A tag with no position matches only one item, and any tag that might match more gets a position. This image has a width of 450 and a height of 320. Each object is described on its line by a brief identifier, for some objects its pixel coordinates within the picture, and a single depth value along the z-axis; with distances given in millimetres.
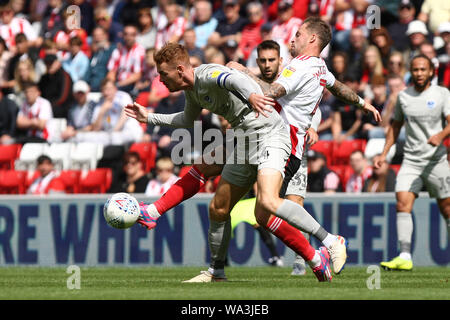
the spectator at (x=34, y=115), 17156
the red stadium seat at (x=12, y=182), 15625
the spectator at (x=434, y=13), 15695
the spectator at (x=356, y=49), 15461
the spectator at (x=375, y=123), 14492
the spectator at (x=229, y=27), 17062
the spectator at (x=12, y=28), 19547
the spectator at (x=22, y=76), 18219
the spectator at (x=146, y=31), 18141
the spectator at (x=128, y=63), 17438
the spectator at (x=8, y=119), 17234
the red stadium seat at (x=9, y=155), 16344
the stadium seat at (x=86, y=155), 15641
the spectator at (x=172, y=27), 17797
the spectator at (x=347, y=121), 14789
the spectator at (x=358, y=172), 13766
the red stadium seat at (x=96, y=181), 15203
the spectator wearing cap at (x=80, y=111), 16812
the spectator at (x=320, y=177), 13664
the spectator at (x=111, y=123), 15984
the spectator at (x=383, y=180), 13375
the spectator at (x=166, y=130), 15242
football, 8289
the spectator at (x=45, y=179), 15198
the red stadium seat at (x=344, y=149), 14477
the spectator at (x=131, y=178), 14545
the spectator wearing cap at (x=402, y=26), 15617
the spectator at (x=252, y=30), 16812
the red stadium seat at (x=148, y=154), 15328
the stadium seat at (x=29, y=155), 15984
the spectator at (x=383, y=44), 15383
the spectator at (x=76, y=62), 18297
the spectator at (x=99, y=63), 18047
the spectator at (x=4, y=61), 18875
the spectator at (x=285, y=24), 15891
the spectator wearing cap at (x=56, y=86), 17594
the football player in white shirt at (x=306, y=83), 8348
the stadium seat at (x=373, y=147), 14121
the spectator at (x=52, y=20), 19562
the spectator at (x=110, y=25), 19141
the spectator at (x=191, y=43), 16391
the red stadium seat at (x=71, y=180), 15289
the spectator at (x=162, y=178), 14100
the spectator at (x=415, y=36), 15055
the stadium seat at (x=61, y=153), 15791
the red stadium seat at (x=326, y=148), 14539
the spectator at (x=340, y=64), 15141
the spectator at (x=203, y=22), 17562
